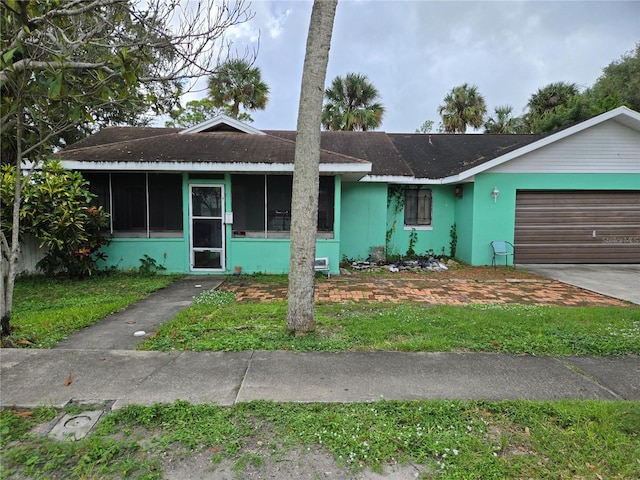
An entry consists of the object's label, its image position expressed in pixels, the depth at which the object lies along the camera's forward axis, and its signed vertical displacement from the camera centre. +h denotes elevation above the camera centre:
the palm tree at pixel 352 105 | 20.22 +6.88
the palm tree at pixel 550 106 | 18.22 +7.05
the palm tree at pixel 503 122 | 24.30 +6.93
